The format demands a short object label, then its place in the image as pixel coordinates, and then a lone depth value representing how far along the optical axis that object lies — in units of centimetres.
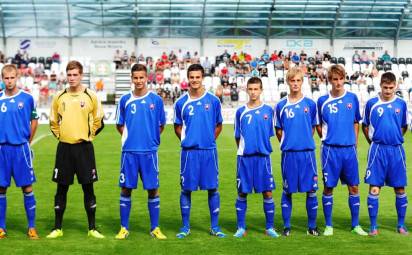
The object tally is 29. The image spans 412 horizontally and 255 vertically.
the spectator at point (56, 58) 4088
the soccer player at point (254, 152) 904
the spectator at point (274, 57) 4094
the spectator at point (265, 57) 4119
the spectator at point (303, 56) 4051
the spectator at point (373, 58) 4217
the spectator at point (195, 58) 4007
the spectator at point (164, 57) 4007
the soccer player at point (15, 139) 880
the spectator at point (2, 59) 3929
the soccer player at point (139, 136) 891
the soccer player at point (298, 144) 905
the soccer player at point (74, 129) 882
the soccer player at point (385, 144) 915
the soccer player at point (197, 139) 901
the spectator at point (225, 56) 4086
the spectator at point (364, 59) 4147
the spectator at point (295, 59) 4018
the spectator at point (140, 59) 3965
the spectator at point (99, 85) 3584
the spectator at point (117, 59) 3935
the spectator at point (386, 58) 4231
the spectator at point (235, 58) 4047
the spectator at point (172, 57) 4121
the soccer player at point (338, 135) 909
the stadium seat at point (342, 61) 4089
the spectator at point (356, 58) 4171
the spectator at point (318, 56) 4112
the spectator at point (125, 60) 3922
